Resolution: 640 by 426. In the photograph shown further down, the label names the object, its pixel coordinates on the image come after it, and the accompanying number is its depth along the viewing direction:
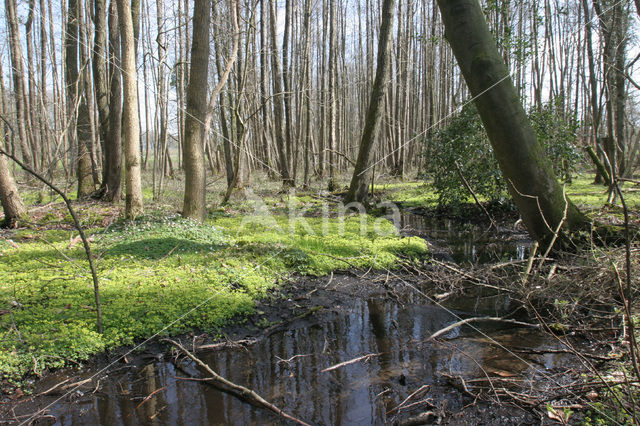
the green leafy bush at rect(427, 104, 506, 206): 8.66
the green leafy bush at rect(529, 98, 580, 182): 8.10
